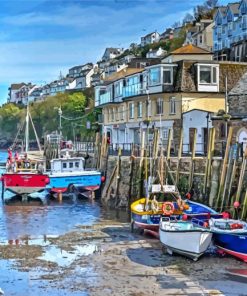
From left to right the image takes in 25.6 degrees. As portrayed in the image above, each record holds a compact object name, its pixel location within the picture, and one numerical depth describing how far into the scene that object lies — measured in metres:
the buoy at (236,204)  21.47
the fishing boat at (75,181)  38.78
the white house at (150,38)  151.00
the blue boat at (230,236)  18.05
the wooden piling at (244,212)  21.10
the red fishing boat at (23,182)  38.22
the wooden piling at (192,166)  27.56
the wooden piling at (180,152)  28.90
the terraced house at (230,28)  75.06
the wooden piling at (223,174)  24.06
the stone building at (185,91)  41.47
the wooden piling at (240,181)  22.25
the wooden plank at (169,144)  31.11
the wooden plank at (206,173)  25.77
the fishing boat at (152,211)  22.47
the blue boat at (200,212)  21.52
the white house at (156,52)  116.51
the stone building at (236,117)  30.45
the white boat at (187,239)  18.30
